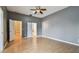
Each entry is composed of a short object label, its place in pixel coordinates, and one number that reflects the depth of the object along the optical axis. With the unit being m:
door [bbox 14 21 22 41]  5.41
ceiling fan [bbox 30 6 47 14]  3.07
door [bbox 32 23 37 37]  5.52
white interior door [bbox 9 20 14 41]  3.63
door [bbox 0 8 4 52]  2.19
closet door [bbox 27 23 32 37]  4.91
